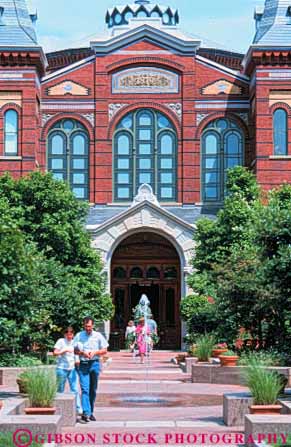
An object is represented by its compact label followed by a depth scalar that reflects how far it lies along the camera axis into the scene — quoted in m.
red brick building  50.38
